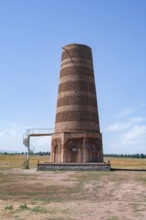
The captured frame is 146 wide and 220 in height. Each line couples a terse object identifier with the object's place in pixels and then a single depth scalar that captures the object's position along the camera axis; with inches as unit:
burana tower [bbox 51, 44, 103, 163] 1295.5
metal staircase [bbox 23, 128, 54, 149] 1447.0
